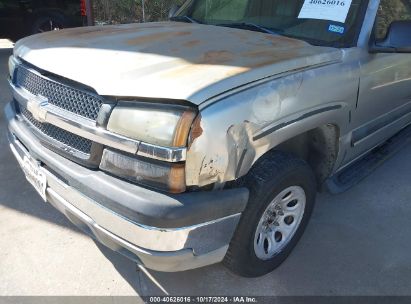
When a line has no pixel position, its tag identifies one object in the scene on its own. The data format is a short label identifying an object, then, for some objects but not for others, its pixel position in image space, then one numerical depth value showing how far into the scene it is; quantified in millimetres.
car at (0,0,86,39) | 8727
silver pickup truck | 1924
